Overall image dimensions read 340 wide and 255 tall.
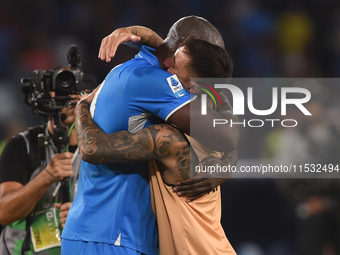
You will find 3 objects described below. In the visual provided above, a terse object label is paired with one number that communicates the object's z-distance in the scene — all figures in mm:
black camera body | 14718
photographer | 14680
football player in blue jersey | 14128
